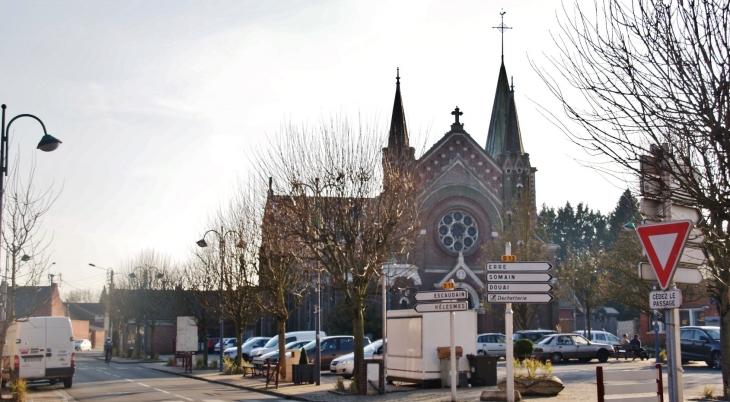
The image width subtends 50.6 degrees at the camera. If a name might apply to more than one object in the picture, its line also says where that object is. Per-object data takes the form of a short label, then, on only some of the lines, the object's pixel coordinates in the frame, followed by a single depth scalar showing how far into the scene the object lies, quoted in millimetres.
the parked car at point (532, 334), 38269
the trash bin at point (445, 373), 22766
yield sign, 7695
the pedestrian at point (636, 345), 37594
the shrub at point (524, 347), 27828
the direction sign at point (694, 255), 8539
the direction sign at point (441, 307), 18375
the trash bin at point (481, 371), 23312
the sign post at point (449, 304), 18345
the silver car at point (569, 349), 36656
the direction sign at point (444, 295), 18422
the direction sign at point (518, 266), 15328
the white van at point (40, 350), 25609
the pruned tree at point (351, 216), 22875
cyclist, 49375
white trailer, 22797
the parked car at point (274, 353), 34059
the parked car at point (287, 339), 39975
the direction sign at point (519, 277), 15336
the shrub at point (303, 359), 26703
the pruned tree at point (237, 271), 33031
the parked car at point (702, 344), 29500
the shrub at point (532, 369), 20359
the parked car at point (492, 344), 38938
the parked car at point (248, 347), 44481
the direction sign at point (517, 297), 15188
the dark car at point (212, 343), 63375
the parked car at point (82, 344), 87519
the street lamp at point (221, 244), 35281
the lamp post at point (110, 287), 61681
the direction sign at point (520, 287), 15305
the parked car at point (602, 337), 45031
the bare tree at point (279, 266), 25891
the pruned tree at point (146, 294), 55062
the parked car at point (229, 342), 54362
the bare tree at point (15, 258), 21844
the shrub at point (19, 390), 19562
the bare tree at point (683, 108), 8266
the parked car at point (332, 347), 34188
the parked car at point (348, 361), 29406
